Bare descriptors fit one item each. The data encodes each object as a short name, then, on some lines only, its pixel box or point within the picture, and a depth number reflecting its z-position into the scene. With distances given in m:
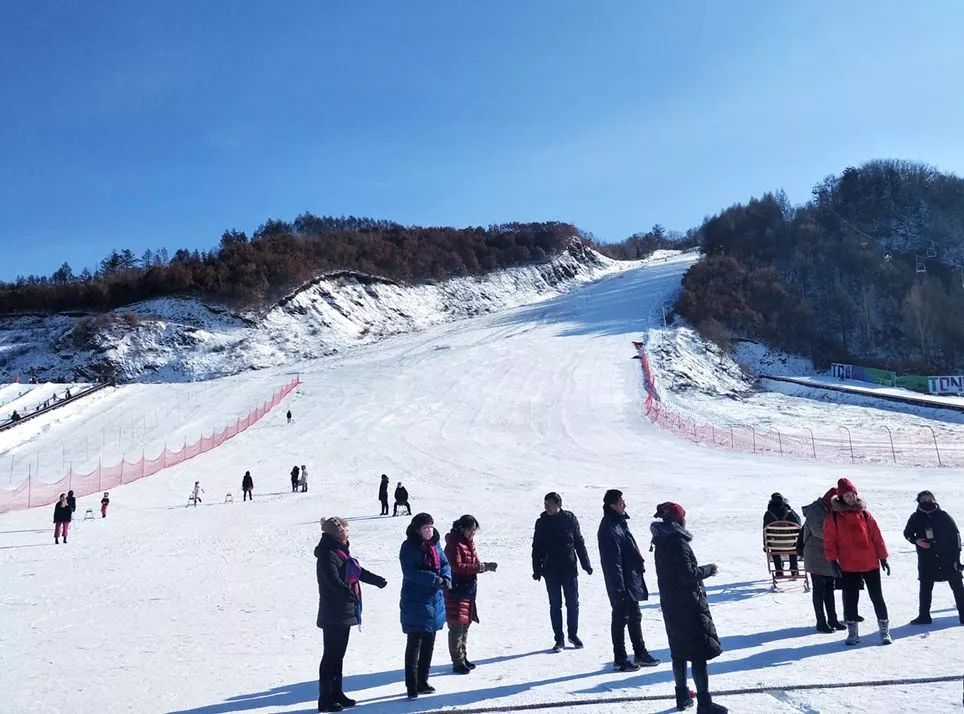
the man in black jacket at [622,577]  6.72
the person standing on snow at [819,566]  7.74
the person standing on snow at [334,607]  6.11
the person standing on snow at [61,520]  17.39
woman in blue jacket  6.38
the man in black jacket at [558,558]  7.51
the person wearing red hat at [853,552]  7.08
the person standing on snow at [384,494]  19.61
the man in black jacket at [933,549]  7.68
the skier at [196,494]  22.84
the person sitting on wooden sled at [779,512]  10.71
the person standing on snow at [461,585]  6.89
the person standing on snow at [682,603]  5.42
